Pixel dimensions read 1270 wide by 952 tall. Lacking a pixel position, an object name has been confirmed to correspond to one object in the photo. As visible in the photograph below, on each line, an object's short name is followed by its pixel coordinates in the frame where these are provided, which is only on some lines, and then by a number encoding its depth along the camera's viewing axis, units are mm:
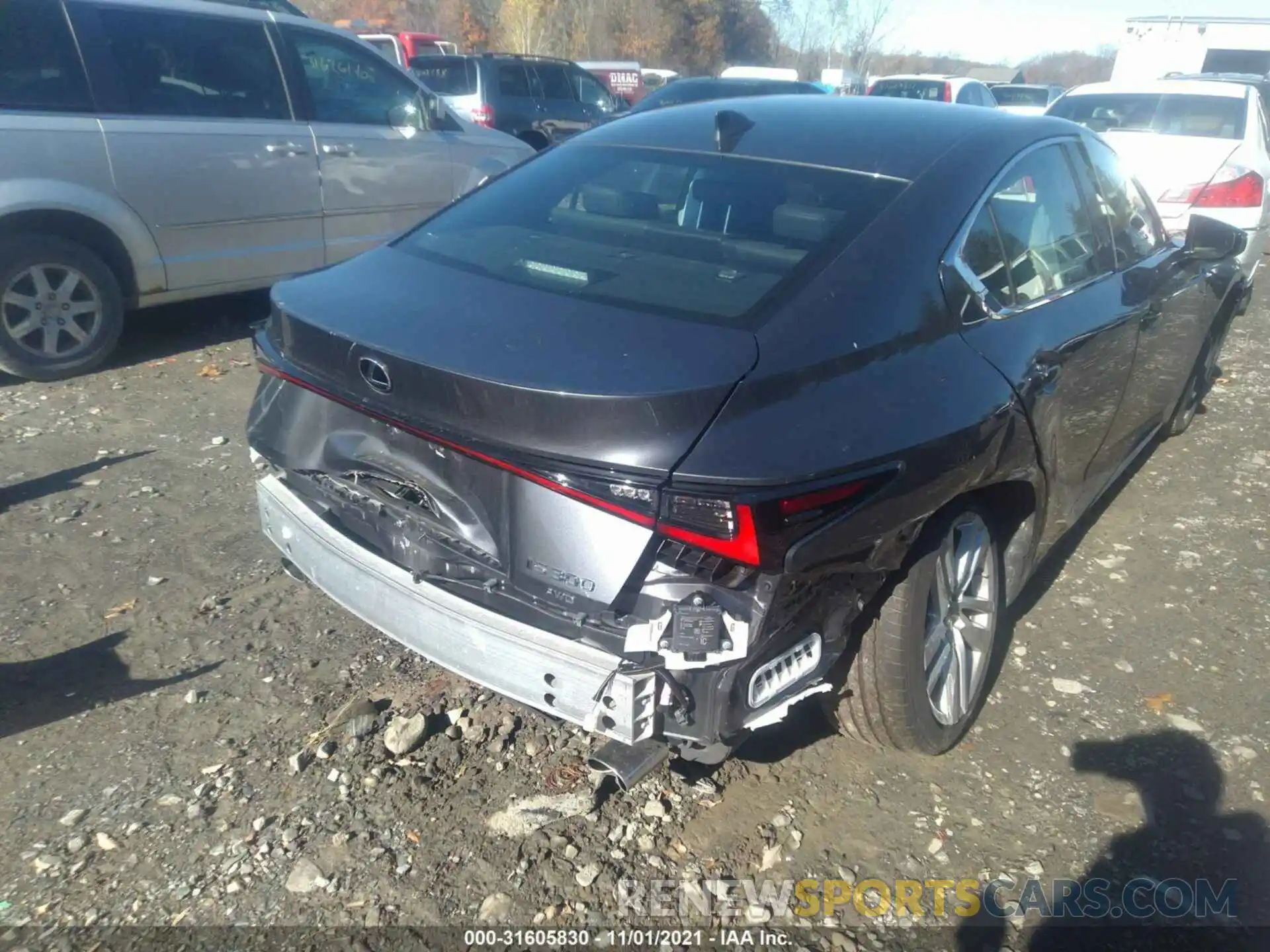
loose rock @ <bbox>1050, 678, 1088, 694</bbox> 3275
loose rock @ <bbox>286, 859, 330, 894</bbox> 2375
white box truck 22641
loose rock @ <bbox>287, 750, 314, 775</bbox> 2732
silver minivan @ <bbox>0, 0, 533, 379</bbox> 5125
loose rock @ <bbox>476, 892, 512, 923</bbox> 2328
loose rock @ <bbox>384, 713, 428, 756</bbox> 2816
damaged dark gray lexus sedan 2094
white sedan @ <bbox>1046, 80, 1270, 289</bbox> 7535
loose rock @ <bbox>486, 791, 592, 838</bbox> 2580
